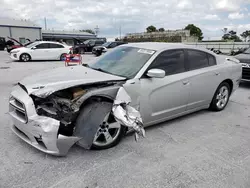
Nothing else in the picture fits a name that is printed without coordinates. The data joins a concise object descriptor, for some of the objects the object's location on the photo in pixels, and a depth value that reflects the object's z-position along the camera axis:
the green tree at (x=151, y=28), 70.68
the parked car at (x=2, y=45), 27.91
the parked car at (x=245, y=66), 7.32
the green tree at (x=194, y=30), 63.19
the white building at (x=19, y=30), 41.59
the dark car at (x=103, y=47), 19.75
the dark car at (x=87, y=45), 23.61
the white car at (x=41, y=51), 14.35
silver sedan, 2.79
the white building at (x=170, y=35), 41.24
